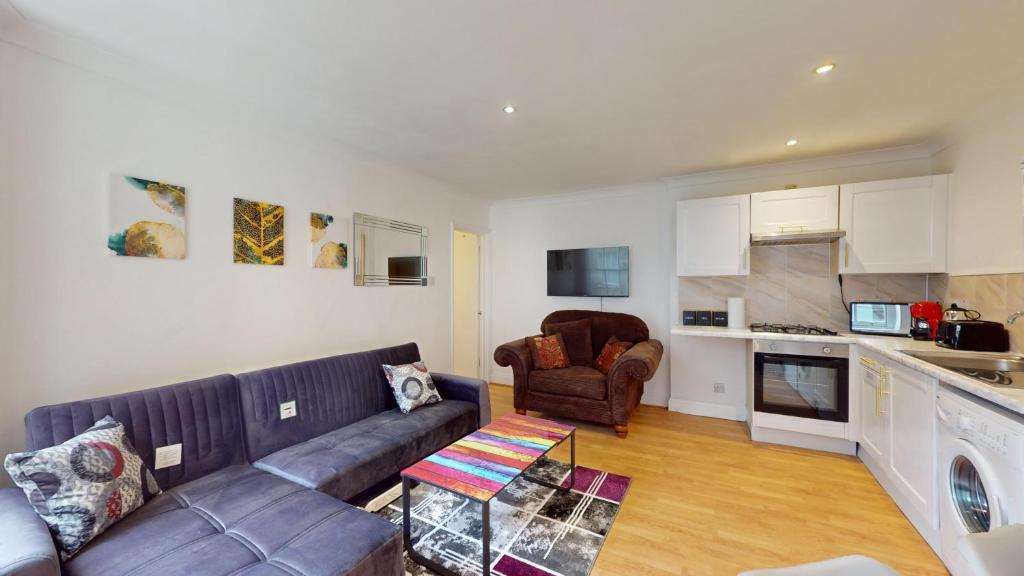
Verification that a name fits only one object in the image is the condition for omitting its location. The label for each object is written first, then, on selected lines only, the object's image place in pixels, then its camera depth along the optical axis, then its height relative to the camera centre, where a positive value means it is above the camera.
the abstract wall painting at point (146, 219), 2.00 +0.36
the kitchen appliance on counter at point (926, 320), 2.76 -0.25
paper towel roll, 3.66 -0.26
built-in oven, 2.97 -0.75
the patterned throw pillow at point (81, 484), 1.37 -0.73
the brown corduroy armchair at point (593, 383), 3.33 -0.88
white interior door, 5.10 -0.33
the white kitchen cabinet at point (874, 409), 2.46 -0.82
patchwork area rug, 1.87 -1.31
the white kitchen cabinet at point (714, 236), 3.49 +0.44
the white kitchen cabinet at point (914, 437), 1.92 -0.81
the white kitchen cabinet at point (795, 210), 3.20 +0.62
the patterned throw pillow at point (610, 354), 3.77 -0.67
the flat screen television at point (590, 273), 4.38 +0.14
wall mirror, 3.34 +0.31
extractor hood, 3.14 +0.39
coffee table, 1.79 -0.91
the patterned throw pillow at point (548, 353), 3.91 -0.67
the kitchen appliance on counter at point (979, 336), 2.17 -0.29
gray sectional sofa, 1.33 -0.92
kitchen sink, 1.74 -0.40
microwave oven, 2.97 -0.27
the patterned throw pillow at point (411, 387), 2.91 -0.76
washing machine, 1.39 -0.72
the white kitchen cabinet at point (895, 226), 2.90 +0.45
